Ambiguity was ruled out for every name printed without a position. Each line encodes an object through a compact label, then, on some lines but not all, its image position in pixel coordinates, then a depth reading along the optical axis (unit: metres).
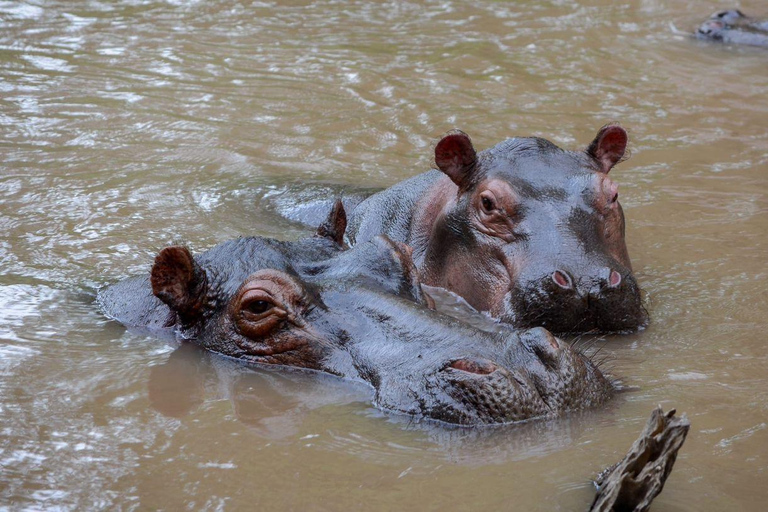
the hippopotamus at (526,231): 10.94
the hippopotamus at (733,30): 25.61
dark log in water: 6.14
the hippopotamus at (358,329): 7.82
